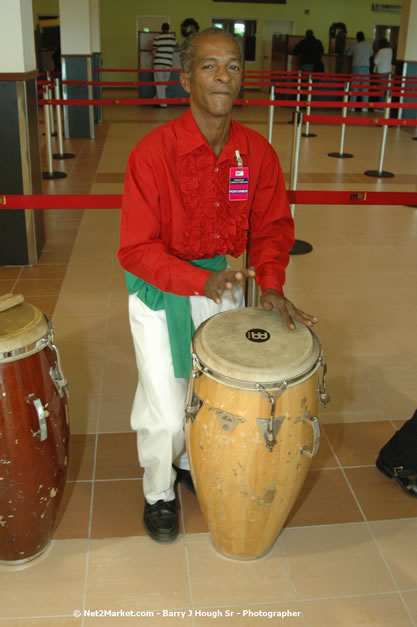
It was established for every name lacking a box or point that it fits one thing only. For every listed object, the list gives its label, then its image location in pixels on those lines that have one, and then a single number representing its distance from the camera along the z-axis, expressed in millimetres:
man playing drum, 1965
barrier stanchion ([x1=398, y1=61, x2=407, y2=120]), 11144
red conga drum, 1801
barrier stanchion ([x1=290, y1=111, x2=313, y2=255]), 5047
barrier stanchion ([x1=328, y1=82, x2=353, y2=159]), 8758
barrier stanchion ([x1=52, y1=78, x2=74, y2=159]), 8146
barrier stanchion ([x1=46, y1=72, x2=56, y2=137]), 7685
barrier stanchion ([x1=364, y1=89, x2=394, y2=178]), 7552
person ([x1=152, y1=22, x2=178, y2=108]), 13117
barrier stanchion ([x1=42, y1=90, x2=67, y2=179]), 7309
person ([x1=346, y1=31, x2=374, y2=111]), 13320
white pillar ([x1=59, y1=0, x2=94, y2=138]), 8836
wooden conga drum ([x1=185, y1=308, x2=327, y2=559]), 1743
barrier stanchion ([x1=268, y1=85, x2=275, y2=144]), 7326
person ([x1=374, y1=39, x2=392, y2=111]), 12273
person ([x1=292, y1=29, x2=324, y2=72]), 13773
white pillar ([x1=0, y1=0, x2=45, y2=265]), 4273
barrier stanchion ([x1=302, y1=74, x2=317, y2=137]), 10448
